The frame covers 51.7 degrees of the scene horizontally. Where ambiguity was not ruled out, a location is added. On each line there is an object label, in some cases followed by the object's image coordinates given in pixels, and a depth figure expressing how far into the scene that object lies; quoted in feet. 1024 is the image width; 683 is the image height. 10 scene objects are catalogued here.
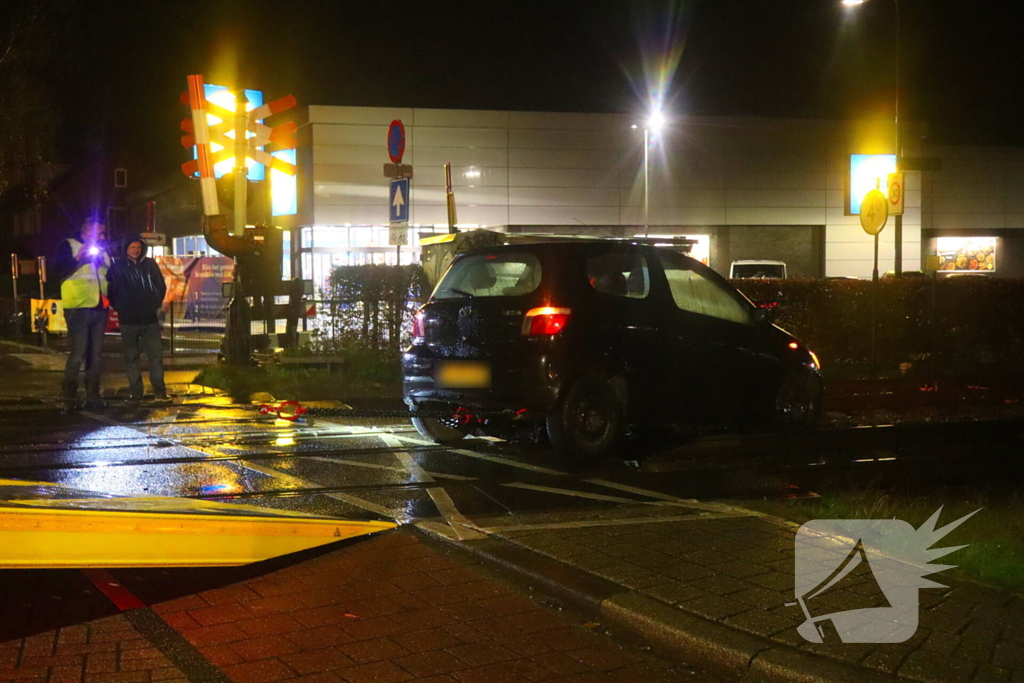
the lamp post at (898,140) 59.41
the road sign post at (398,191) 47.44
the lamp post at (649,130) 116.16
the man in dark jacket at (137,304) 39.32
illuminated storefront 115.75
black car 26.18
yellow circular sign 50.65
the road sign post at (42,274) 89.07
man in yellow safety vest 38.99
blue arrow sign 47.26
